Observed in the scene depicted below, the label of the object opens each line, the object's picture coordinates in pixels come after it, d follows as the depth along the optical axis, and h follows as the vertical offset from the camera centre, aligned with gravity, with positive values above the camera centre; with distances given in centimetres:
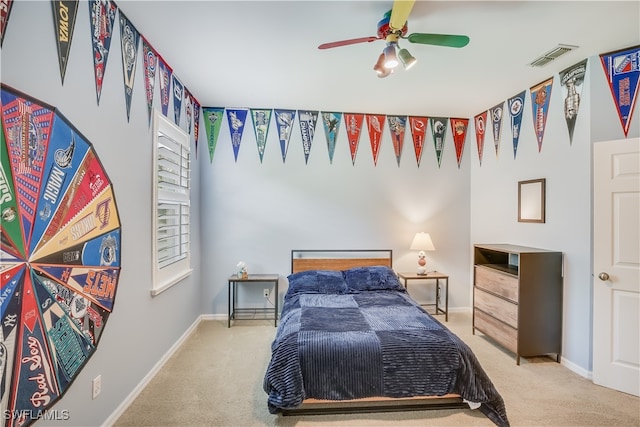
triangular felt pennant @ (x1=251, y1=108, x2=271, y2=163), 404 +121
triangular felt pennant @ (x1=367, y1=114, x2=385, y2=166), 419 +118
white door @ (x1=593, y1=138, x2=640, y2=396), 237 -38
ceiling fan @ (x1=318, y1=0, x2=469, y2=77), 187 +114
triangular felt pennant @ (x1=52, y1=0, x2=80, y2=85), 155 +99
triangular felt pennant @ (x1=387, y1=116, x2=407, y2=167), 422 +119
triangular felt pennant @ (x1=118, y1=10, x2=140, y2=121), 215 +119
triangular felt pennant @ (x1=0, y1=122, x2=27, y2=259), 123 +0
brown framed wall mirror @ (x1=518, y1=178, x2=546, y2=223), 314 +18
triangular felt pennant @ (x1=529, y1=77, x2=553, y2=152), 311 +119
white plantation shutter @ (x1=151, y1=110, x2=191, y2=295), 265 +8
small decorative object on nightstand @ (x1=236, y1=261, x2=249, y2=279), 382 -73
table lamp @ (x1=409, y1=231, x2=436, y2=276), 399 -40
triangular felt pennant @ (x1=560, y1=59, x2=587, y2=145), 273 +119
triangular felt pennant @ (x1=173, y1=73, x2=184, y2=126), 309 +122
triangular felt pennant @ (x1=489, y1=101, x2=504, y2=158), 381 +121
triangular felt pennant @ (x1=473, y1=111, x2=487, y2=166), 413 +122
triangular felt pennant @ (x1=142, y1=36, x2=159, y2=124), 247 +122
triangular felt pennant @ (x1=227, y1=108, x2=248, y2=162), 402 +121
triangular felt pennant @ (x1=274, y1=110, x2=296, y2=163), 406 +122
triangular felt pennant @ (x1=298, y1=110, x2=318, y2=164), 408 +120
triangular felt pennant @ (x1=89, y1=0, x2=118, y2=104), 185 +114
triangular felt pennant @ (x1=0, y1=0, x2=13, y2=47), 123 +81
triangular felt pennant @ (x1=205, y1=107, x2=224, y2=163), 397 +118
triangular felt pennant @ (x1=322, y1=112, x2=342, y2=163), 412 +121
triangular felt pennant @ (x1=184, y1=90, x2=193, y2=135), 341 +123
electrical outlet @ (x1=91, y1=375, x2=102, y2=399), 183 -107
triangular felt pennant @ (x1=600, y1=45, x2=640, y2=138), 245 +116
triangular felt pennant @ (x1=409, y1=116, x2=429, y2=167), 427 +117
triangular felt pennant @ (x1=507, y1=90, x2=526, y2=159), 347 +121
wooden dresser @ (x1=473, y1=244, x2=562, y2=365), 286 -84
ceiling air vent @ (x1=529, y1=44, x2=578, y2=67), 248 +140
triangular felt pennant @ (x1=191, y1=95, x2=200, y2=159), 372 +119
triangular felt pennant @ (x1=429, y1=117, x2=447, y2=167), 430 +119
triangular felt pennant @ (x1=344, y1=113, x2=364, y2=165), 415 +119
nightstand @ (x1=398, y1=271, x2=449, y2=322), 392 -85
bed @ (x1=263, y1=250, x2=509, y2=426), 206 -107
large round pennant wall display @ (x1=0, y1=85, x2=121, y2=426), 127 -22
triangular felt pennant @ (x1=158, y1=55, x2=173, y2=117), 275 +123
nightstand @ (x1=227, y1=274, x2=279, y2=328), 374 -102
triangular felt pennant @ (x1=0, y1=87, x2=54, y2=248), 127 +30
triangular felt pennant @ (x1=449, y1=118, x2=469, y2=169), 436 +115
